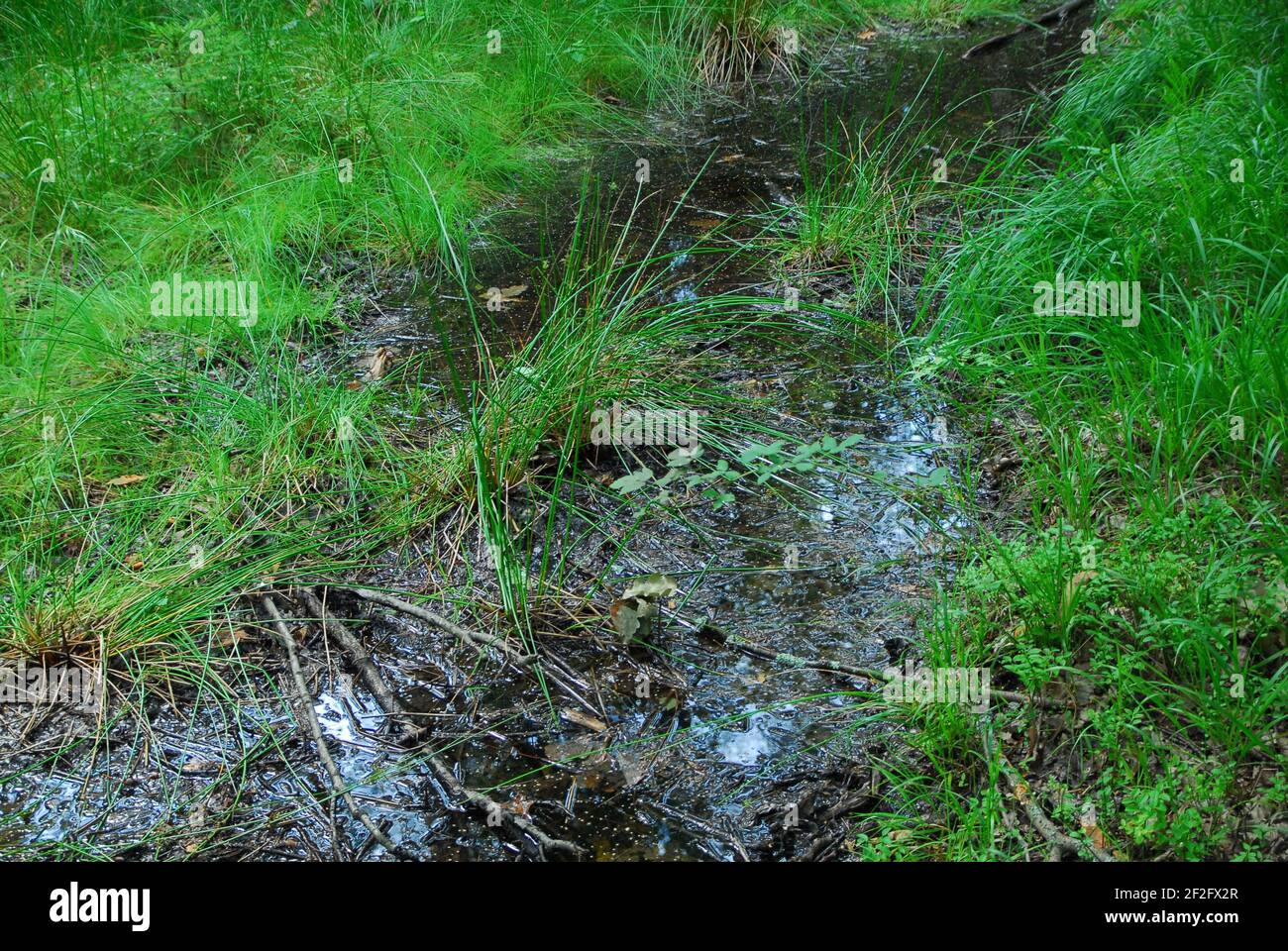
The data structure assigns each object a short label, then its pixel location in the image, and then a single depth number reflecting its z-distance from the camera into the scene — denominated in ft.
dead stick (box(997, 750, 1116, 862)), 6.15
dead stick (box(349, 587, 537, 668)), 8.18
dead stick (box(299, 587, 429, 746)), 7.59
